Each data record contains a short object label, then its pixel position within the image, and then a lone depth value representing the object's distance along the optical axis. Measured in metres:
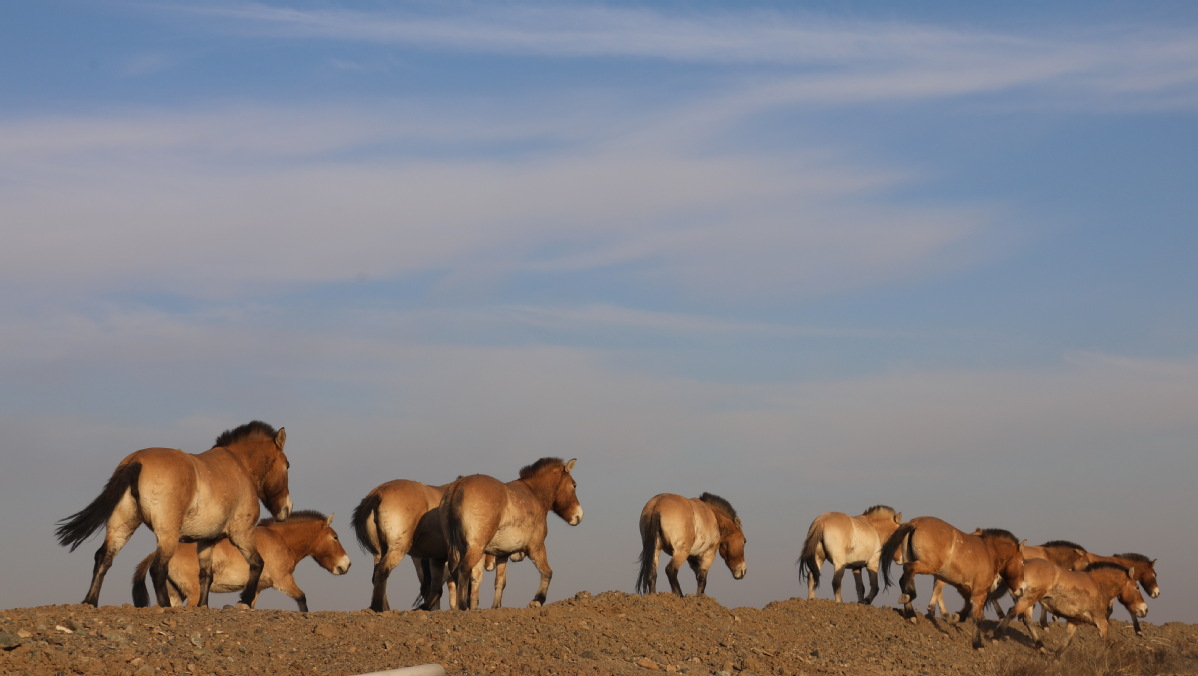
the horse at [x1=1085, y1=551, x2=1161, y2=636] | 25.02
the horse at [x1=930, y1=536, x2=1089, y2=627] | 25.02
